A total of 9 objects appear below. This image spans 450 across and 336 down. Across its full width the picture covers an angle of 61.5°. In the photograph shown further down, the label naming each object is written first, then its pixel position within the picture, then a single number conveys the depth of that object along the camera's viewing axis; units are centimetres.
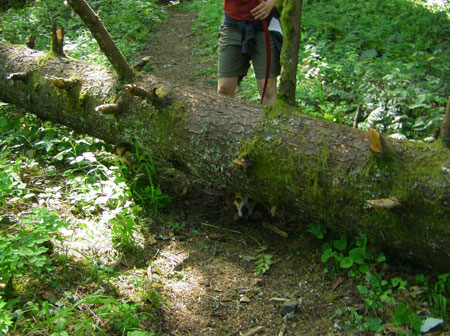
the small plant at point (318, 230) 323
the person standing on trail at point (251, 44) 386
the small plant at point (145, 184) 369
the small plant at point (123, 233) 308
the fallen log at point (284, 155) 265
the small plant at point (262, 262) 312
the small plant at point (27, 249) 235
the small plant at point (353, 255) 296
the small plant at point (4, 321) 196
